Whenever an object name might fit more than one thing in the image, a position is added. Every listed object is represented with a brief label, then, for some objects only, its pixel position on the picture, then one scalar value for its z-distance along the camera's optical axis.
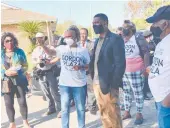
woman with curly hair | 4.65
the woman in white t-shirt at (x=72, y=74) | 4.20
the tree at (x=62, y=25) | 44.52
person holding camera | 5.37
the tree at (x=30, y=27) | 17.39
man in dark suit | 3.55
